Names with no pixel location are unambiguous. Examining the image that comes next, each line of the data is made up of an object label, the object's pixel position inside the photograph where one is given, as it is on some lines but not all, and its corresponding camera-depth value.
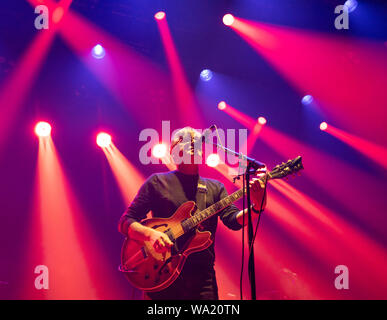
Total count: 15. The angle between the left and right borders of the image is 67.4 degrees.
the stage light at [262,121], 7.53
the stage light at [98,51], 6.27
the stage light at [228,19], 5.89
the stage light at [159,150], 6.75
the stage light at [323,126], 7.40
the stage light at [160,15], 5.79
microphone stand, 1.96
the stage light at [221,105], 7.45
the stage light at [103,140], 6.59
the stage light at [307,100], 7.39
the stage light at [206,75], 7.12
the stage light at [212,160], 7.05
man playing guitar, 2.65
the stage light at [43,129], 6.16
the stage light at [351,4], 5.59
